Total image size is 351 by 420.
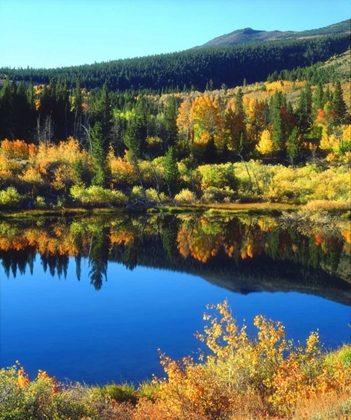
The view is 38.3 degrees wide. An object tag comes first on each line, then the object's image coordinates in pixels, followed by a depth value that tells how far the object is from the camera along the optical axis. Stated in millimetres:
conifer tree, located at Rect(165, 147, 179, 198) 61969
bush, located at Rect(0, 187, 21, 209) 52094
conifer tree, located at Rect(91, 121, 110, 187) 59250
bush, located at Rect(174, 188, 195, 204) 60812
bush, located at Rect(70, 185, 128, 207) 56844
